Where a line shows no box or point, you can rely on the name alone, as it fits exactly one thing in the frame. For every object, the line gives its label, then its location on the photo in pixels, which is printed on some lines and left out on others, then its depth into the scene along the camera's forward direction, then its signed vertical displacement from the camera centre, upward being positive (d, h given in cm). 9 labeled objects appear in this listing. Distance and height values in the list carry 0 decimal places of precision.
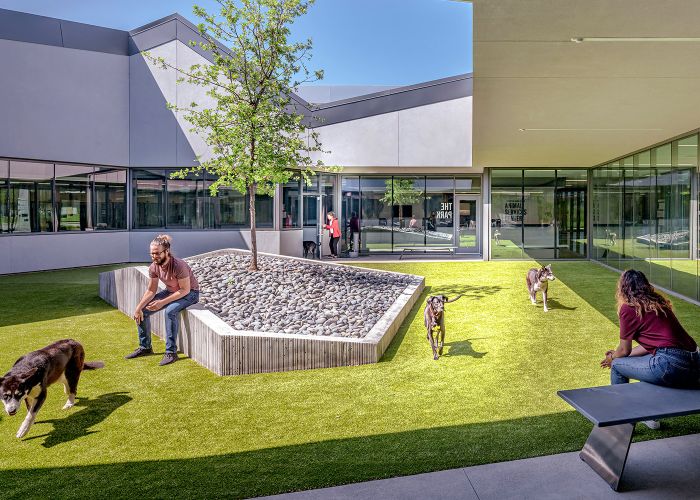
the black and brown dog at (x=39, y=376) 459 -132
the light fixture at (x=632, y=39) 575 +193
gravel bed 781 -118
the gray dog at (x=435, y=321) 705 -125
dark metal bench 362 -124
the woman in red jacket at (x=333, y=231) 2050 -20
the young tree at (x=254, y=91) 1124 +290
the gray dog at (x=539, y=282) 1059 -113
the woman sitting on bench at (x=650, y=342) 416 -92
